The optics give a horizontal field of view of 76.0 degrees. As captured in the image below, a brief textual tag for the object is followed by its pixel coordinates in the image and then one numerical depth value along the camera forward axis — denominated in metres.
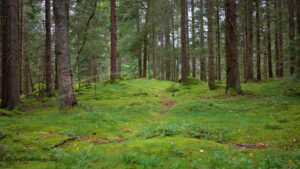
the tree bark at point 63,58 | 7.59
